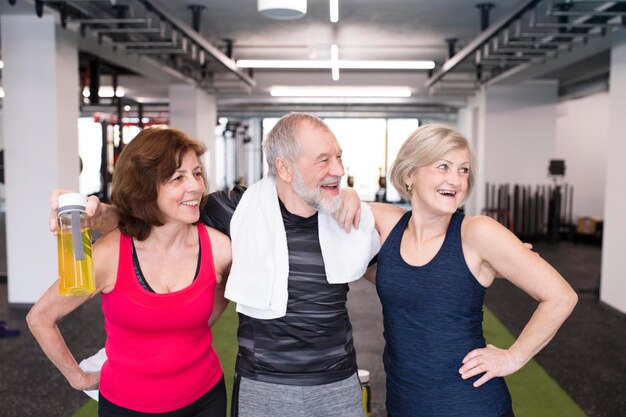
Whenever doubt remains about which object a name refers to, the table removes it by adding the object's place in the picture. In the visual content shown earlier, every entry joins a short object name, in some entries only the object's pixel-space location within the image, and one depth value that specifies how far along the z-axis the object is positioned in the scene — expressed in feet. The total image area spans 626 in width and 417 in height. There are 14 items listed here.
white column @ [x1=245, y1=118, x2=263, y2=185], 59.93
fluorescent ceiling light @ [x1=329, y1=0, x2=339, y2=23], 13.88
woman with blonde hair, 5.08
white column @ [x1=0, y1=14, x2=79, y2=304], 17.67
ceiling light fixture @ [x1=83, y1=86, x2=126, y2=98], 40.88
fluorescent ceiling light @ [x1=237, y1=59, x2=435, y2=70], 25.29
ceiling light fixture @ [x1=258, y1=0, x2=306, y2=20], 12.80
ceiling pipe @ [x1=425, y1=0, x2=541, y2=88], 14.60
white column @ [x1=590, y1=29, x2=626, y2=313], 18.52
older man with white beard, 5.29
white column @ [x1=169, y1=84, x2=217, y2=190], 32.96
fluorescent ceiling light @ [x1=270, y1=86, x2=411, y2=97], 38.09
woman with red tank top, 5.17
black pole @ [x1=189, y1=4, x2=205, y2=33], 20.94
